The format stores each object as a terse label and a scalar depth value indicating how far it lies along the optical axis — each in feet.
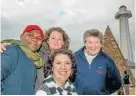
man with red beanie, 3.12
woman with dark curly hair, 2.95
